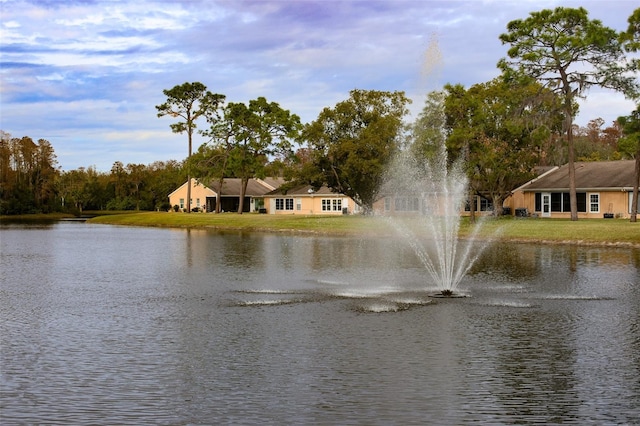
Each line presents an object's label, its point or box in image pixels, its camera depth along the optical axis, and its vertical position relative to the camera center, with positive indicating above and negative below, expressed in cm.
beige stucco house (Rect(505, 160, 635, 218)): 6506 +173
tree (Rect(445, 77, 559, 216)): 5716 +693
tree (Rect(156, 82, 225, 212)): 9475 +1490
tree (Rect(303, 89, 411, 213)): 7244 +743
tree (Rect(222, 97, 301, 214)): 8912 +1024
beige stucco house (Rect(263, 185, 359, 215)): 9162 +177
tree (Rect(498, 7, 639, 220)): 5353 +1182
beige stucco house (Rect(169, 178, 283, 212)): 10775 +328
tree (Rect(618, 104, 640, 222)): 5012 +518
